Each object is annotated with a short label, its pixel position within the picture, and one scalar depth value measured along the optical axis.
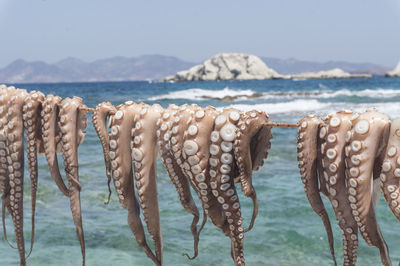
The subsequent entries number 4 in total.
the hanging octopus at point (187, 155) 1.94
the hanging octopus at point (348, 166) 1.69
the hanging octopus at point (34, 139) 2.48
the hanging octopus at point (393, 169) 1.64
